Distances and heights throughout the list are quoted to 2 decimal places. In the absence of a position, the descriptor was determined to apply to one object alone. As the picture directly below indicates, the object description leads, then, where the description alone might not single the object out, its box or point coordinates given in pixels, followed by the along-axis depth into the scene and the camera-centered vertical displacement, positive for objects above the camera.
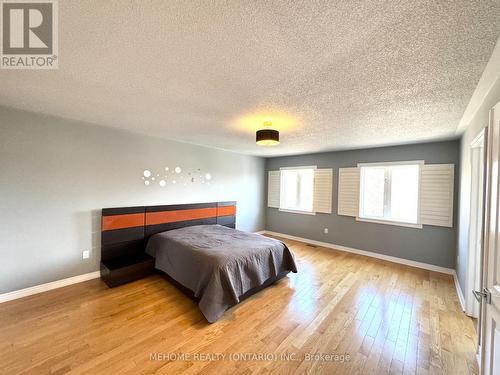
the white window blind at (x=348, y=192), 4.40 -0.11
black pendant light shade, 2.50 +0.63
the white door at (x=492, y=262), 1.06 -0.42
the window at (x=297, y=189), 5.34 -0.09
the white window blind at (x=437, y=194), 3.42 -0.10
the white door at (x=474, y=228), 2.21 -0.43
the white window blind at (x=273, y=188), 5.79 -0.08
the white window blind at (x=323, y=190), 4.82 -0.09
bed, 2.27 -1.01
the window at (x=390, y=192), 3.85 -0.09
